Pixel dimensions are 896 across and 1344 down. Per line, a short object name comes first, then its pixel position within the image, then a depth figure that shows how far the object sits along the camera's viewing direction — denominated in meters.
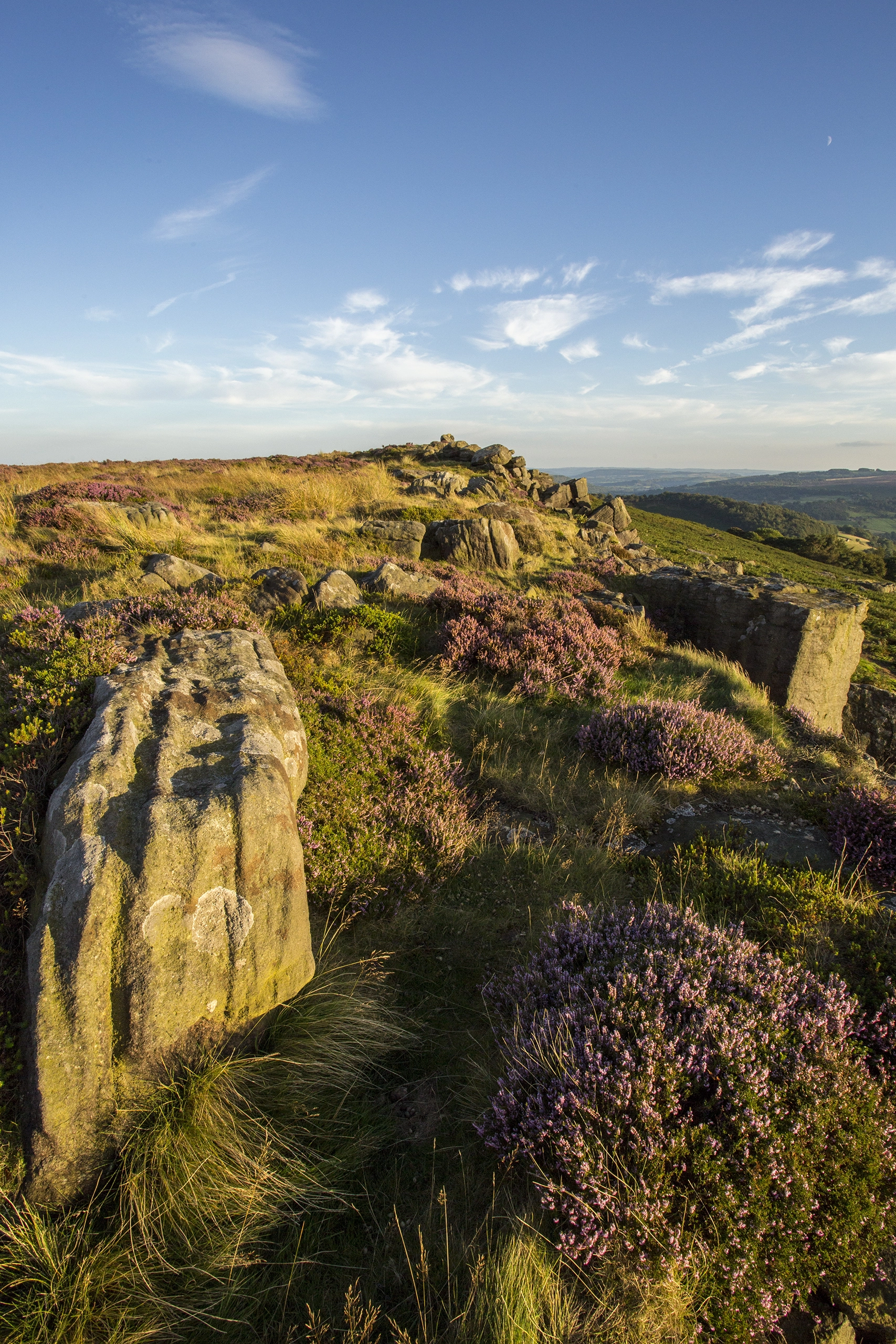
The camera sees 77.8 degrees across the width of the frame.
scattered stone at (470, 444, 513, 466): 39.44
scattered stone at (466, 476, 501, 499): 27.67
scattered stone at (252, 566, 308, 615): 7.79
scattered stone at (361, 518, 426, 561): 13.76
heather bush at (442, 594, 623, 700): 7.59
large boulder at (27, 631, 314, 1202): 2.48
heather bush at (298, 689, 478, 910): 4.17
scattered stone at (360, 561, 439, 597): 9.44
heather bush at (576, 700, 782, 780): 6.00
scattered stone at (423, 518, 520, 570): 13.59
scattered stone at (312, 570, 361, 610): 8.03
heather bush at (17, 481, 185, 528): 12.47
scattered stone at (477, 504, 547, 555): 17.22
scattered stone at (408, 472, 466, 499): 24.44
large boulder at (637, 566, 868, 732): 9.30
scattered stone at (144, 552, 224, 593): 8.26
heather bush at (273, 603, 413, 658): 7.21
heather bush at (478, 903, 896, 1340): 2.35
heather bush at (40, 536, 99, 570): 10.17
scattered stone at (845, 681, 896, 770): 10.12
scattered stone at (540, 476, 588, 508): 33.62
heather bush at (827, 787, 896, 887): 4.64
